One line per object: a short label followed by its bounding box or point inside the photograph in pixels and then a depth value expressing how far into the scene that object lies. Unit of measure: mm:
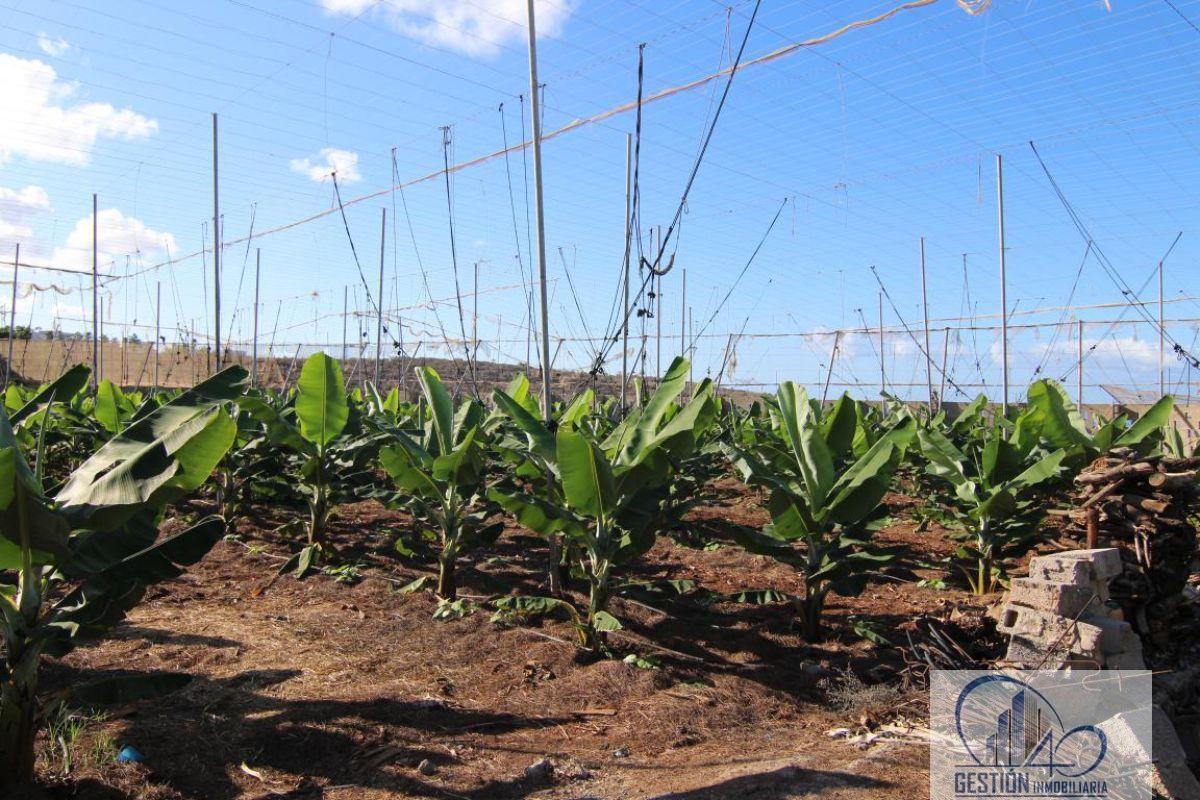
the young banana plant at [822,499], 5066
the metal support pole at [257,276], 15109
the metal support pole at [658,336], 13497
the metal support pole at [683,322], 16047
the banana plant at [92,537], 2881
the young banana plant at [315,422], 6316
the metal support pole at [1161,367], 14737
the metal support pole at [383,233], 12517
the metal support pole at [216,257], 8930
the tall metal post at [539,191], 5242
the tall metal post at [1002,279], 10430
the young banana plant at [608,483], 4531
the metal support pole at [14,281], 16013
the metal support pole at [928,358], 14602
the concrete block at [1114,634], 4441
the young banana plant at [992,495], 6469
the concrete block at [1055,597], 4352
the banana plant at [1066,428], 6711
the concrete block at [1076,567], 4508
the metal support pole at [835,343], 17750
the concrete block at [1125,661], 4402
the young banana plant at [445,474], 5547
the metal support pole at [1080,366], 14219
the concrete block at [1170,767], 3387
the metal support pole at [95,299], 13156
